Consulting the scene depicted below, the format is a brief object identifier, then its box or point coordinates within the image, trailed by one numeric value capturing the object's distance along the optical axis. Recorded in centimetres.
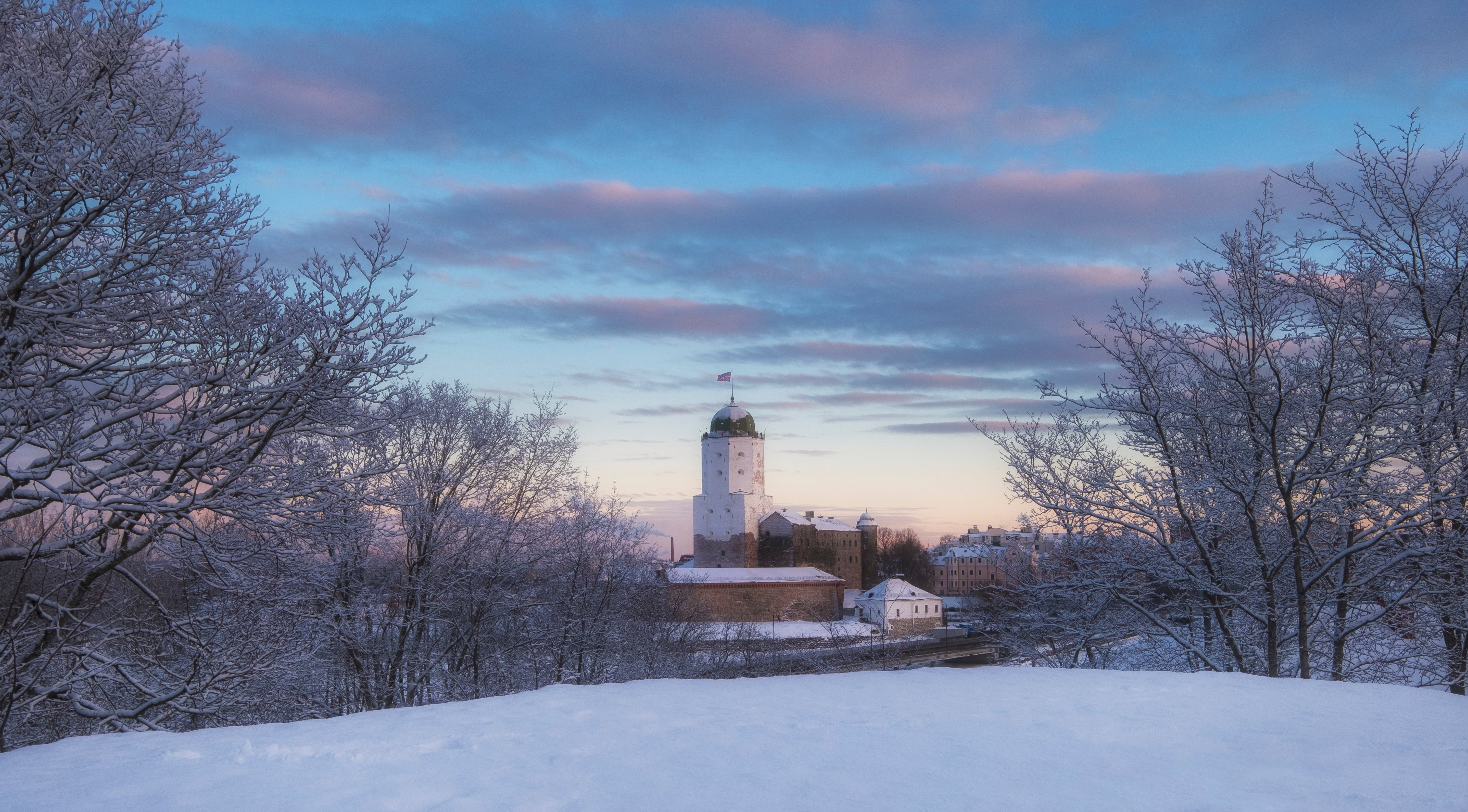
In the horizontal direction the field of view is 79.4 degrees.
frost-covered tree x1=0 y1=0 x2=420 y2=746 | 745
